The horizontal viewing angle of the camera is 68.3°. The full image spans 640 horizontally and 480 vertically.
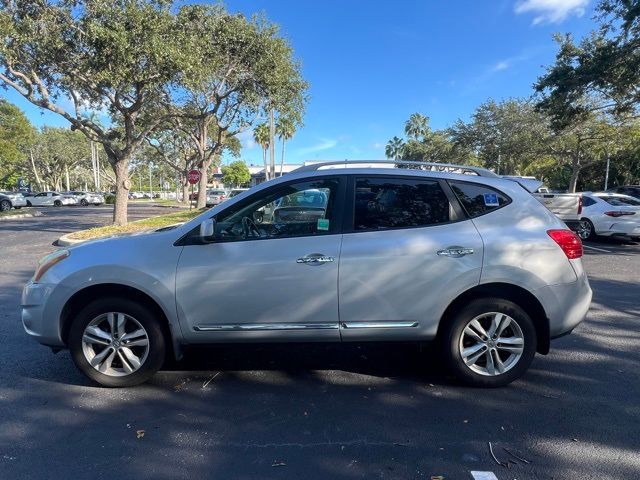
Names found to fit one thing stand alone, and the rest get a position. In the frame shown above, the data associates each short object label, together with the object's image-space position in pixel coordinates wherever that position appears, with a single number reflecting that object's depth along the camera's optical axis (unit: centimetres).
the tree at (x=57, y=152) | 6303
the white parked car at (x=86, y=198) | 4816
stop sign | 2515
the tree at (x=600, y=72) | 1499
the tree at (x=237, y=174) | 9272
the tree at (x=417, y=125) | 7694
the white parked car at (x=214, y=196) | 3972
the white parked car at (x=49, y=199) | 4453
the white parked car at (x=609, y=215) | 1265
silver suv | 367
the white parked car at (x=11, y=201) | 3168
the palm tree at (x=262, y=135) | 5088
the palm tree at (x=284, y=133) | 4584
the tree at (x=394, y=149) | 8745
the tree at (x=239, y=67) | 1540
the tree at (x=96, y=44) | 1312
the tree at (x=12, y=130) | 3397
